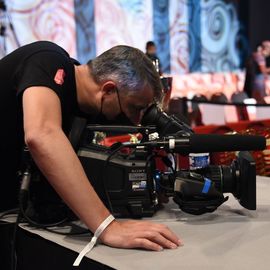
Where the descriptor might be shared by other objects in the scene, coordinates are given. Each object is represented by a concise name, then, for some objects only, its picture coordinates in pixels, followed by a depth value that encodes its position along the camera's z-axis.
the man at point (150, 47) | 7.90
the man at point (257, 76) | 8.86
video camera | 2.53
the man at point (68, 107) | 2.44
